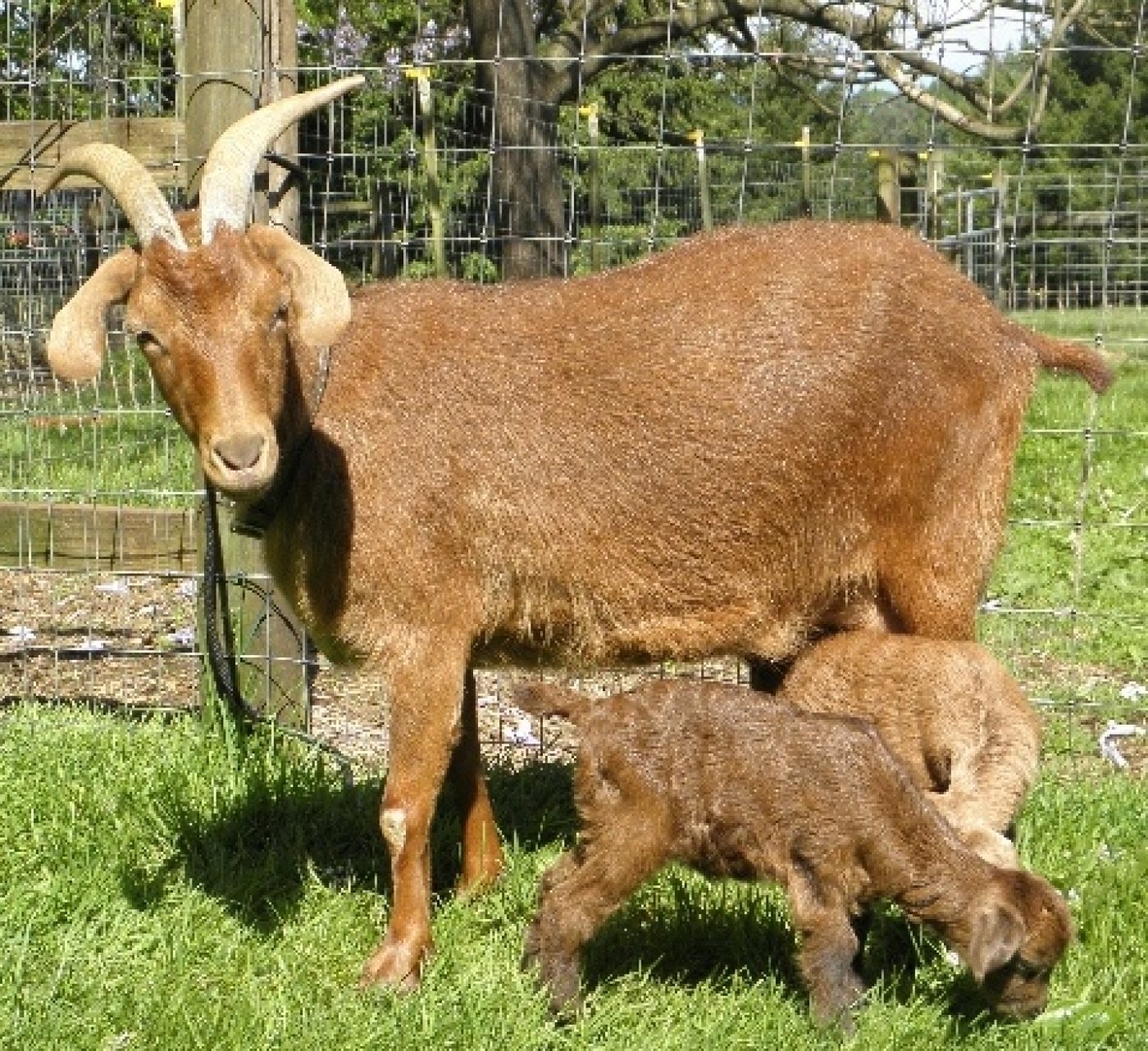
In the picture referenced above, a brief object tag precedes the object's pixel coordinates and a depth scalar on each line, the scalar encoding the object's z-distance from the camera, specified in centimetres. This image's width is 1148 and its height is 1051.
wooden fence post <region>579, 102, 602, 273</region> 717
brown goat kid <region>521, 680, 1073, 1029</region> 437
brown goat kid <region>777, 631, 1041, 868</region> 489
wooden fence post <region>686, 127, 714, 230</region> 906
